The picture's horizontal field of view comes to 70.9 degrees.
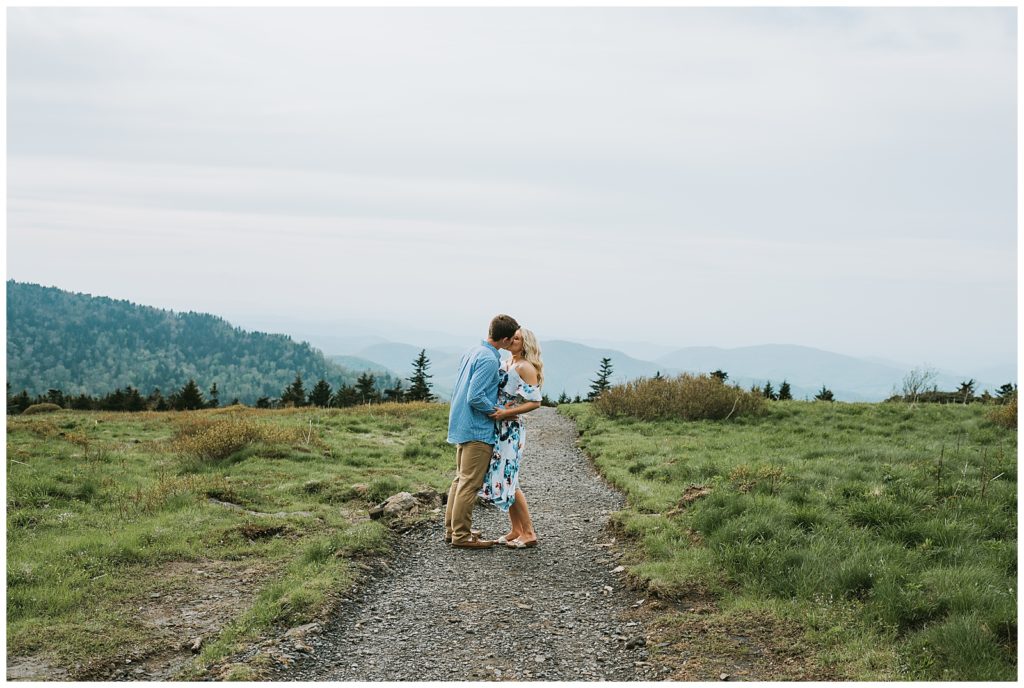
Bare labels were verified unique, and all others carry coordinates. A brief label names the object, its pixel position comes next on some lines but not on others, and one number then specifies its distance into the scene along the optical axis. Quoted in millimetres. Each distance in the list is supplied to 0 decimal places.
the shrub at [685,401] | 22328
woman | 8531
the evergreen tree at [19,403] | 36222
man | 8398
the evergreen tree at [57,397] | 51969
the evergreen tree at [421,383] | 41812
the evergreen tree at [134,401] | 45500
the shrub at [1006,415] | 16609
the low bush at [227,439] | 14883
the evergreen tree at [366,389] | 41688
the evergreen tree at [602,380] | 33562
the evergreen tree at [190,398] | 45031
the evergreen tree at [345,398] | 40397
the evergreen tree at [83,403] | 48466
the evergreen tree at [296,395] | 44344
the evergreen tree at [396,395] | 38912
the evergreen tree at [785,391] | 33981
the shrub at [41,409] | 32406
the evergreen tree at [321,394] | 43125
